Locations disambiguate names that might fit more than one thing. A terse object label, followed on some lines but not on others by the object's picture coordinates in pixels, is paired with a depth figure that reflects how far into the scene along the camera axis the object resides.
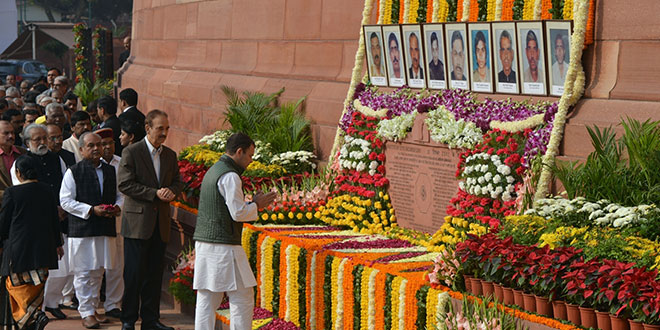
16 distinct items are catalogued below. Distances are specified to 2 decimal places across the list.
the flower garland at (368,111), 11.25
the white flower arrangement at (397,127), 10.59
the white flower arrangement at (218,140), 14.12
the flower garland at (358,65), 11.98
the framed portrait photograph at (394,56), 11.30
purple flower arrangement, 9.02
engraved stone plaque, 10.02
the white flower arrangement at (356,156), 11.13
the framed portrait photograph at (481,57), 9.84
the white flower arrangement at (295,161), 12.66
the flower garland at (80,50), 30.43
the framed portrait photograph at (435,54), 10.55
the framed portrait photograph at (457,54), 10.20
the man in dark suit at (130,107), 12.64
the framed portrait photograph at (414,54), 10.91
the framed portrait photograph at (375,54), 11.65
